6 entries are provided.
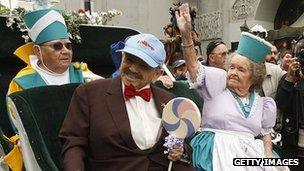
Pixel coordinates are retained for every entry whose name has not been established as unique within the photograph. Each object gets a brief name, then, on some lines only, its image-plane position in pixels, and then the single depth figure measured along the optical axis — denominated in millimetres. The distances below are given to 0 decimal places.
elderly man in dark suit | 2223
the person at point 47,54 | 3230
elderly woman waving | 2771
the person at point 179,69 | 4658
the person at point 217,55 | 4299
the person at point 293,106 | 3579
